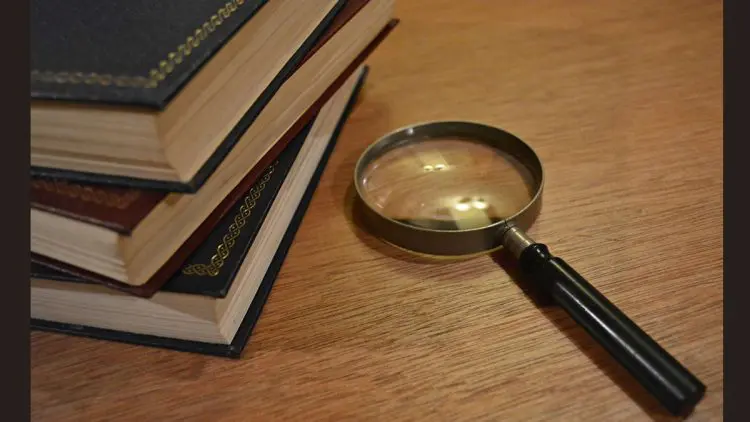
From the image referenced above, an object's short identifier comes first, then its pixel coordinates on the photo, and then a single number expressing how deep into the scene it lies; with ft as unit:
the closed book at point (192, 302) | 1.85
